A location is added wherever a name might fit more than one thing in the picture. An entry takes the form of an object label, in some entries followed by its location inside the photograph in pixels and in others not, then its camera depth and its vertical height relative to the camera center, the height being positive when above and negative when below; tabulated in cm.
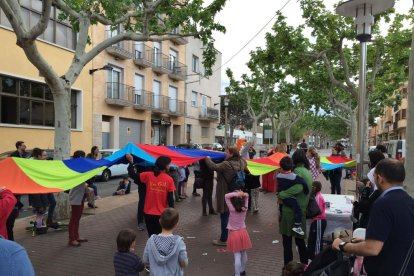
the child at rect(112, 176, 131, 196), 1346 -197
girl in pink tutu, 549 -146
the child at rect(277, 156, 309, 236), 529 -69
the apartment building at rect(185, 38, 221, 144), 3578 +363
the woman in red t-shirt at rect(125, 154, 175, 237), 577 -91
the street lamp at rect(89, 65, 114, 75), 2152 +374
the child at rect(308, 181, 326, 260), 553 -144
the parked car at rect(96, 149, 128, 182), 1723 -182
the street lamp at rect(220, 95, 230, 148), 3051 +279
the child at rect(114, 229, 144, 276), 391 -131
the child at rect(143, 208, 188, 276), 388 -124
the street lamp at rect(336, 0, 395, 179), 644 +197
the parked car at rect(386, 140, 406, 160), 2195 -66
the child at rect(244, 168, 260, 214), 975 -143
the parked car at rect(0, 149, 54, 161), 1150 -70
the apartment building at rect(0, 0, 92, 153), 1700 +219
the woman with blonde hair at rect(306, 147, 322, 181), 952 -70
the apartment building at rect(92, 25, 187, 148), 2369 +306
